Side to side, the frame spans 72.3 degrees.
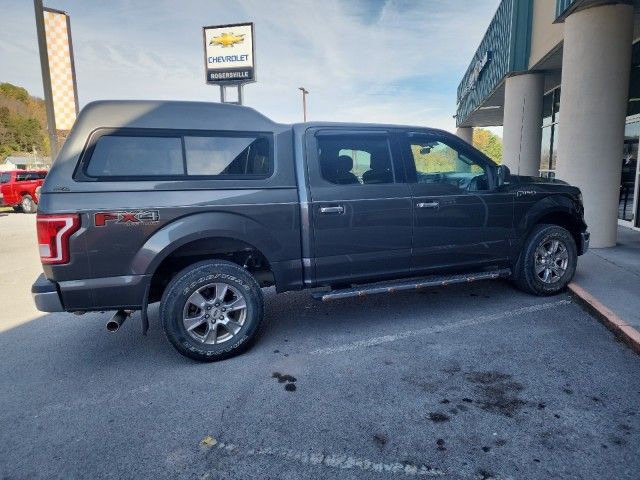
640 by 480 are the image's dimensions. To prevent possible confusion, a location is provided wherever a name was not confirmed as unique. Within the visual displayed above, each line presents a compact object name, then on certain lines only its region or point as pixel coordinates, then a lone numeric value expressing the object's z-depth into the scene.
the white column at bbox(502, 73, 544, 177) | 12.83
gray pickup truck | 3.40
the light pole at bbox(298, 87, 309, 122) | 34.69
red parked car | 17.62
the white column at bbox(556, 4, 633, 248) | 7.06
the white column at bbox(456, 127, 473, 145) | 32.62
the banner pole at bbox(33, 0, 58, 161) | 9.09
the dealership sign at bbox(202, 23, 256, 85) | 18.56
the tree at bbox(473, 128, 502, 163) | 54.71
